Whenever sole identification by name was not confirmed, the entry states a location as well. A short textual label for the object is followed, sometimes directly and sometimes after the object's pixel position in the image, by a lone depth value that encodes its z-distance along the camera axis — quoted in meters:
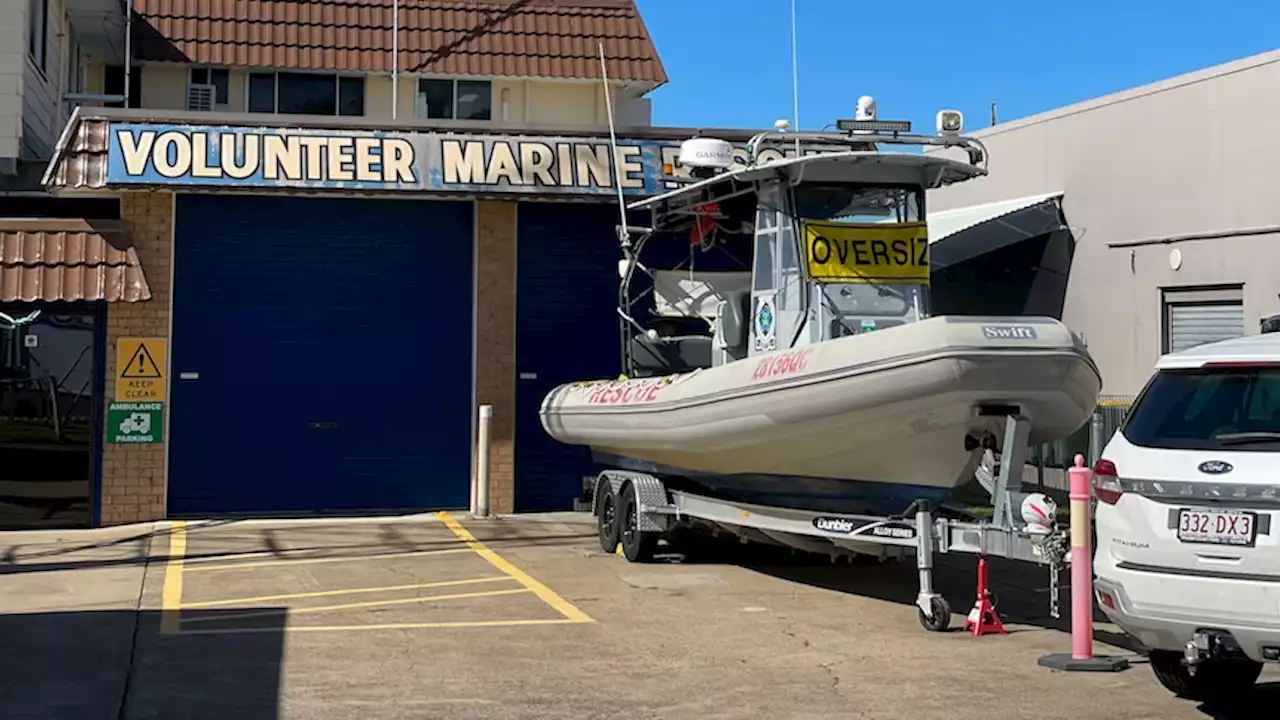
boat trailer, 8.32
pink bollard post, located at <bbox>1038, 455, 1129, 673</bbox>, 7.85
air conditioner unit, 21.41
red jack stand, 8.89
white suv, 5.98
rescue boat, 8.34
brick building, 14.98
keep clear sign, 15.09
